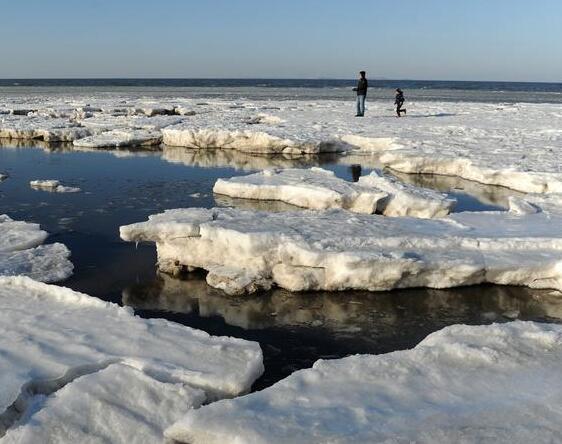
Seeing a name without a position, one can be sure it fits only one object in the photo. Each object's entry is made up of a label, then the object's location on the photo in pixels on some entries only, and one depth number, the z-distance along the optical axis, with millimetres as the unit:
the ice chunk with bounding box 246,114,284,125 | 20359
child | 20844
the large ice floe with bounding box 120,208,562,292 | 5605
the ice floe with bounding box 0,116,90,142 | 18172
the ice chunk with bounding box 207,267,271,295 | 5586
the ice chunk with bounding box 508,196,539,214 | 7368
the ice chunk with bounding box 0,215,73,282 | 6012
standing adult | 18628
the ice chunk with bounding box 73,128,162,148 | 16484
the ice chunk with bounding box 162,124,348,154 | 15016
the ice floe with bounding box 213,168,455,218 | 8008
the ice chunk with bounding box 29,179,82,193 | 10305
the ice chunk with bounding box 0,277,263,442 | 3348
